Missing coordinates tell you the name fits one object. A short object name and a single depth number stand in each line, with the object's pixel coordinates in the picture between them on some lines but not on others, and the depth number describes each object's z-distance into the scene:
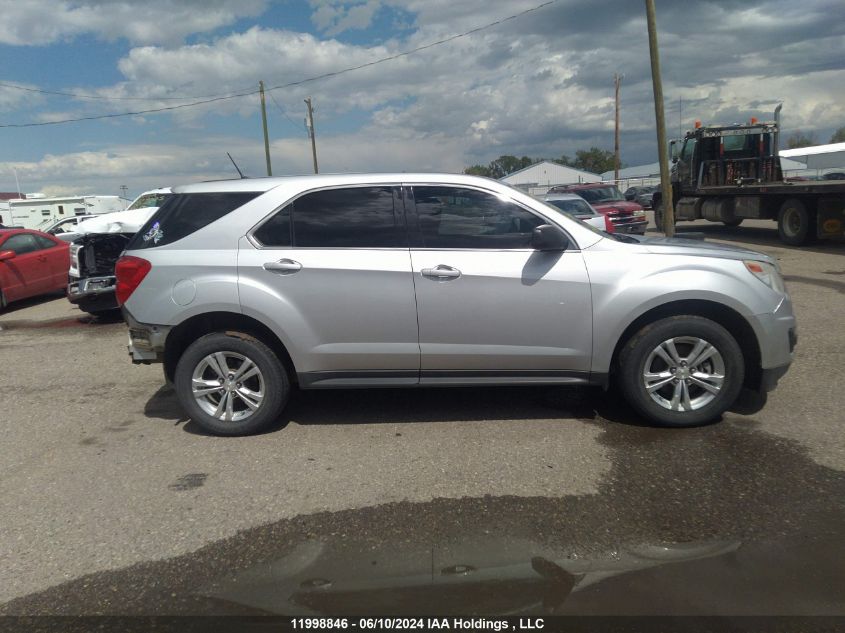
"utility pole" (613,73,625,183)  52.66
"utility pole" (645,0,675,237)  16.45
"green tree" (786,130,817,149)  89.81
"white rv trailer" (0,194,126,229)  39.78
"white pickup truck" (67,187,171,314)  9.14
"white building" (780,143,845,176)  67.50
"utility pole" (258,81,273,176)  37.63
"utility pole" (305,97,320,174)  44.91
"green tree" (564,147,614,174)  105.88
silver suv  4.61
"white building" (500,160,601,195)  81.69
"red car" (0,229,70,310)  11.84
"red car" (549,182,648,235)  17.75
